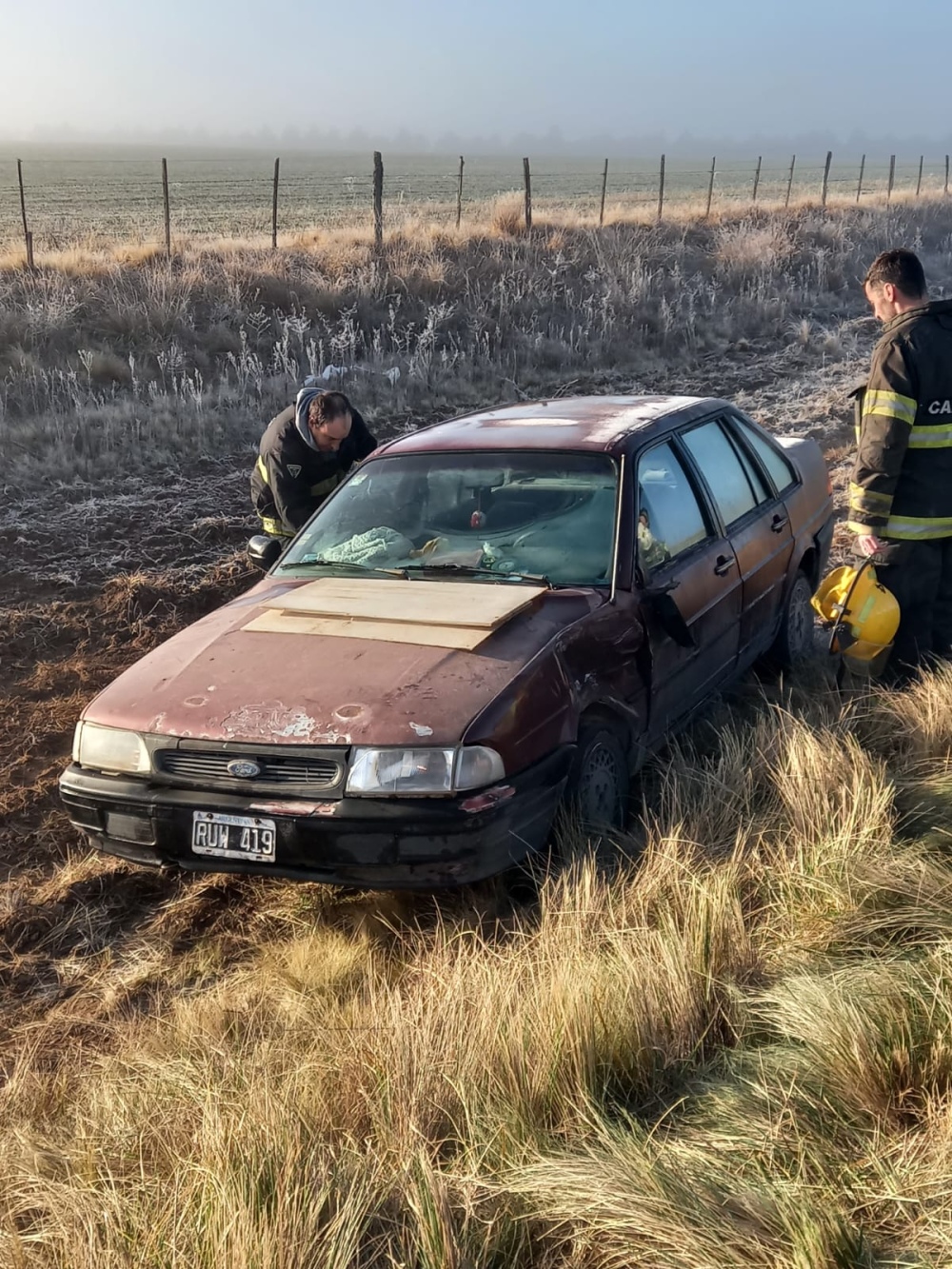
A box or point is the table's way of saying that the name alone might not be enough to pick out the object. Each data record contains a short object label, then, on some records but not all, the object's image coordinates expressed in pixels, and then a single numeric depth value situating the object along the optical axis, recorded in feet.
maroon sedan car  11.61
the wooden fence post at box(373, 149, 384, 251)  60.39
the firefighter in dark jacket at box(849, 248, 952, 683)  16.55
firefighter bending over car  20.26
